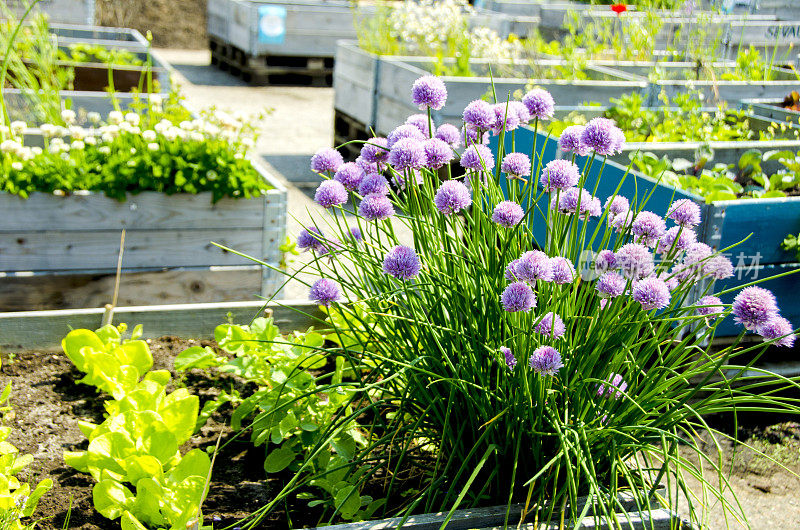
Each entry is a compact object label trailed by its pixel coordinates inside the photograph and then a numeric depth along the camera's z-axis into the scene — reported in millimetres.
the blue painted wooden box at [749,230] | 2760
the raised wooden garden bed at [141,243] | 2934
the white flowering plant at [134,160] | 2898
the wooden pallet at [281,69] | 8703
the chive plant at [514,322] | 1465
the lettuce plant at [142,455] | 1542
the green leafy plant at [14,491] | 1514
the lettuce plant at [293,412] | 1676
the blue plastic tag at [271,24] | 8297
